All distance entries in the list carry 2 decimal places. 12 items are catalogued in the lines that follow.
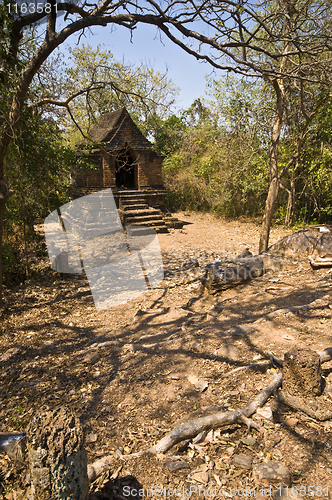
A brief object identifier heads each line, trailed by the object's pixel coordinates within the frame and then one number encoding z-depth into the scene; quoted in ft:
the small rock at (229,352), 13.41
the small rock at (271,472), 7.74
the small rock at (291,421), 9.34
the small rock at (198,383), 11.91
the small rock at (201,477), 8.16
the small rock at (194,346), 14.70
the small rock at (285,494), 7.33
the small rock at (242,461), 8.38
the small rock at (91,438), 10.29
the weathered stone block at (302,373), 9.89
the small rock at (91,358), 15.46
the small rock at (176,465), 8.60
